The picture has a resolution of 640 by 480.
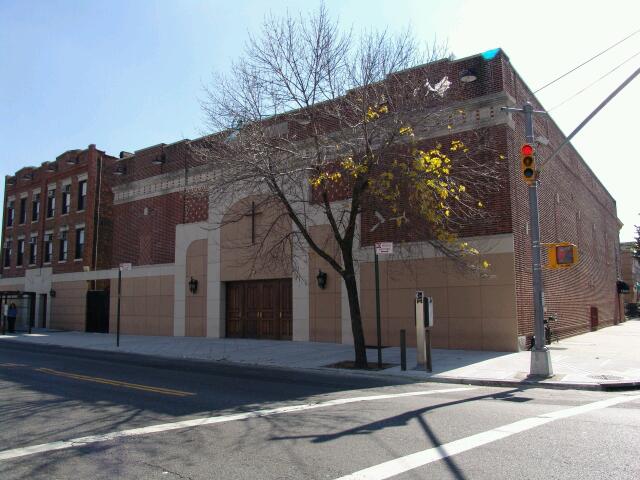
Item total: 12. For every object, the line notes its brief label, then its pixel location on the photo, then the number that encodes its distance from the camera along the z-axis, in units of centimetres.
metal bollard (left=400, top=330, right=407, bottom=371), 1334
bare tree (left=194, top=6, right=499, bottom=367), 1424
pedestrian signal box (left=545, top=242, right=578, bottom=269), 1237
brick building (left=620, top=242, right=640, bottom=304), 5262
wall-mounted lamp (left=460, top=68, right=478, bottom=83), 1753
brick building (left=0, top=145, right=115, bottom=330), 3244
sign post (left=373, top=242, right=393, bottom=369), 1401
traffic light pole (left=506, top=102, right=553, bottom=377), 1202
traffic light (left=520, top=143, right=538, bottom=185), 1230
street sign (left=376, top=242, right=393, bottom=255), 1412
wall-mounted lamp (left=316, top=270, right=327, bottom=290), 2098
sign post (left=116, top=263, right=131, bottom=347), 2122
